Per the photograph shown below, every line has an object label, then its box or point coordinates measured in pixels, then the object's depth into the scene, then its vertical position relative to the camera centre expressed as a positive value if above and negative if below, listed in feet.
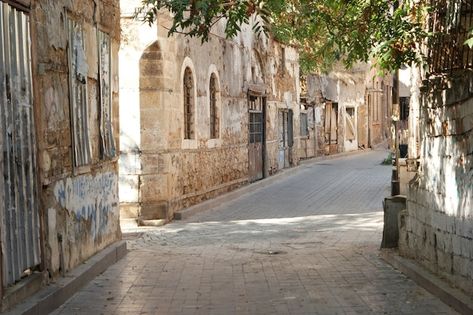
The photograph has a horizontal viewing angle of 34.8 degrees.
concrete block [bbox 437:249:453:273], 23.26 -4.40
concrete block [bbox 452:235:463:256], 22.13 -3.66
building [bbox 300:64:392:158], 118.62 +2.27
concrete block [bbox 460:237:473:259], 21.06 -3.58
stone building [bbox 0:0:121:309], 20.24 -0.21
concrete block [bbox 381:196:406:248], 32.73 -4.17
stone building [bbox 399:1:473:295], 21.91 -1.34
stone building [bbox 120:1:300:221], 46.24 +0.78
